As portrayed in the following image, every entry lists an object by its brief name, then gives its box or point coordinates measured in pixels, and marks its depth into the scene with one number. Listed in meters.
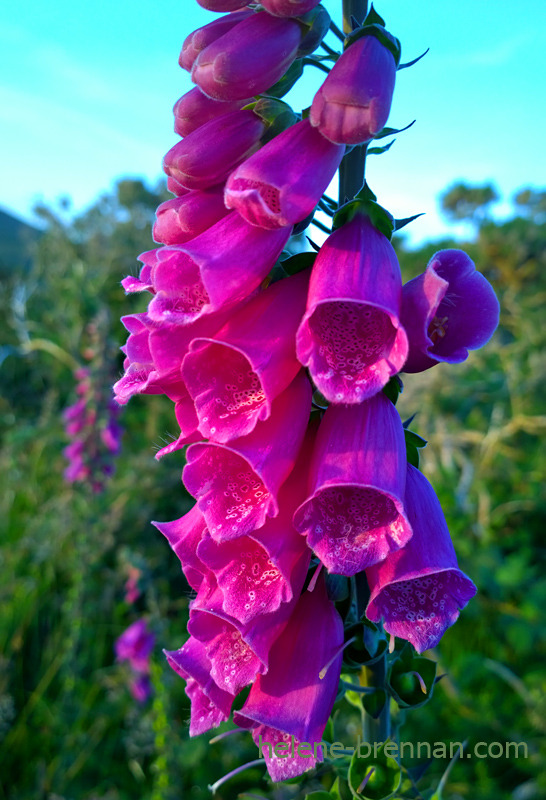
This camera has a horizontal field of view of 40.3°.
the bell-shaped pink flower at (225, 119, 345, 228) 0.19
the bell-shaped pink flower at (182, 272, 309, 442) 0.19
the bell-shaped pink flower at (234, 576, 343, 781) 0.20
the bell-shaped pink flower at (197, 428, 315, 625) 0.20
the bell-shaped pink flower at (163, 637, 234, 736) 0.21
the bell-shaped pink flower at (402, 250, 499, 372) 0.20
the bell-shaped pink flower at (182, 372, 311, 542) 0.19
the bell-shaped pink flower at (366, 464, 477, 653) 0.20
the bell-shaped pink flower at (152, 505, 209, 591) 0.22
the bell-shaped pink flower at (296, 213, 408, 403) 0.19
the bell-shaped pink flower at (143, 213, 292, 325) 0.19
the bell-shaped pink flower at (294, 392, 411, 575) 0.19
